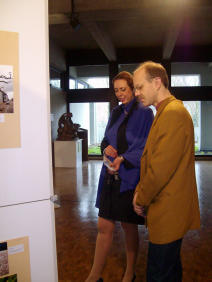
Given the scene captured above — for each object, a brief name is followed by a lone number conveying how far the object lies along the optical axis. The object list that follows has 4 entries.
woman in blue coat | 1.62
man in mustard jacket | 1.09
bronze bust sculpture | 7.33
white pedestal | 7.14
